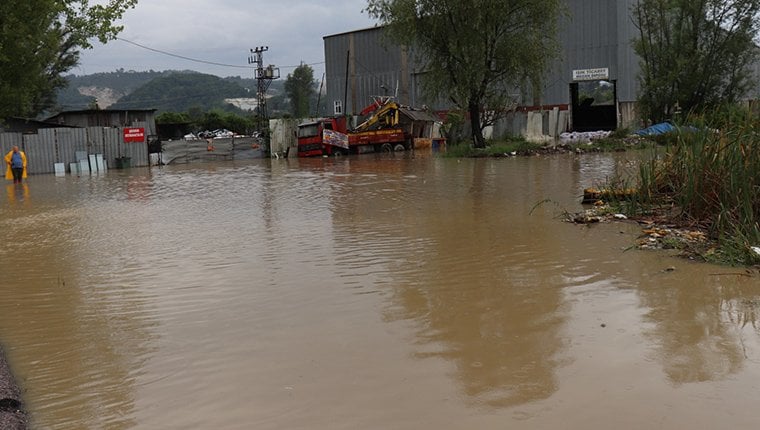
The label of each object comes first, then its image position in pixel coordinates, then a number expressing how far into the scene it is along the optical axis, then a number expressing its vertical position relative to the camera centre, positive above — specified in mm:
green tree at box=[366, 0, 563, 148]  27516 +4462
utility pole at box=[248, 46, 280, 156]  58844 +6687
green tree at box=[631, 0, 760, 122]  30266 +3686
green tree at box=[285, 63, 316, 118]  92875 +10180
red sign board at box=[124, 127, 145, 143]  34531 +1360
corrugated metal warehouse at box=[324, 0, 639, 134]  36812 +4292
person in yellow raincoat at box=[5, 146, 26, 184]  25453 +104
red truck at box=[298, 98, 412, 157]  37812 +852
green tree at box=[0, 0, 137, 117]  28297 +5721
